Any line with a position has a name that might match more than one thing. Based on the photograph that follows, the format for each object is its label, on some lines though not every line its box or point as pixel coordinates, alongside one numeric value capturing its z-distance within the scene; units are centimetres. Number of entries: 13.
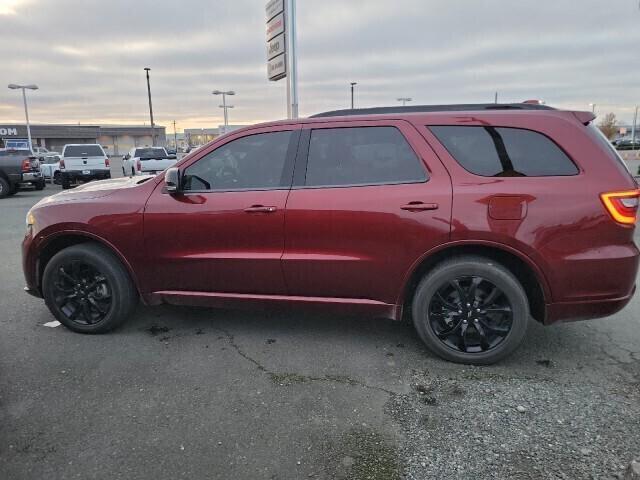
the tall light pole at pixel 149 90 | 3722
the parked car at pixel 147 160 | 1988
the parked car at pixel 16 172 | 1540
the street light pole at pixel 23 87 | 3722
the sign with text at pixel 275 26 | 1100
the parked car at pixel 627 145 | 5540
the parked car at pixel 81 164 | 1845
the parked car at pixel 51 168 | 2076
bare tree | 6869
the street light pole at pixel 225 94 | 4509
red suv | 321
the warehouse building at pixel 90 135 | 7162
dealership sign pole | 1075
